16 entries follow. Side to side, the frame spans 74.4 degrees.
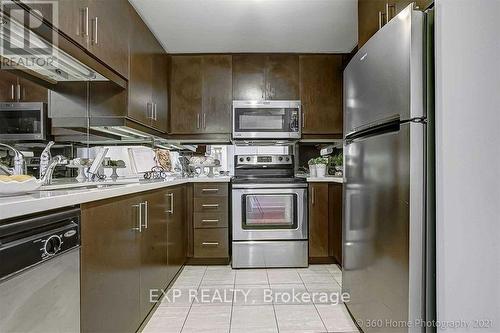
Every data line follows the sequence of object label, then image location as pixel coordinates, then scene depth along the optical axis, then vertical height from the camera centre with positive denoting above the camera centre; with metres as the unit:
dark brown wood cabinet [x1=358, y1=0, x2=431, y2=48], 1.55 +0.83
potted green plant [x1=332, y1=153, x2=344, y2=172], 3.59 +0.05
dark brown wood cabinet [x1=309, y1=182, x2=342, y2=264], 3.24 -0.53
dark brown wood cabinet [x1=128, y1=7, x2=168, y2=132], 2.58 +0.79
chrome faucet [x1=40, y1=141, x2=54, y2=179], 1.61 +0.04
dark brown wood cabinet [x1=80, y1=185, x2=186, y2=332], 1.24 -0.44
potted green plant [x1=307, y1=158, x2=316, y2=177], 3.48 +0.00
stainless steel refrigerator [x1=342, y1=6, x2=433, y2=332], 1.27 -0.04
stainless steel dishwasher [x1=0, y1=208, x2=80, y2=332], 0.81 -0.30
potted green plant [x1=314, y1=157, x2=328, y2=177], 3.43 -0.01
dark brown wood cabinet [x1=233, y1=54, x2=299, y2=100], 3.59 +0.99
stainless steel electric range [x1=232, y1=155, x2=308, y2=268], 3.19 -0.55
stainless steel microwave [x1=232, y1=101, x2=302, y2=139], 3.50 +0.50
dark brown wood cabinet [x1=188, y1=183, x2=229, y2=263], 3.24 -0.56
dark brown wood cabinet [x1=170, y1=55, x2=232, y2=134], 3.59 +0.80
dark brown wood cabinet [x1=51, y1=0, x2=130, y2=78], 1.70 +0.83
